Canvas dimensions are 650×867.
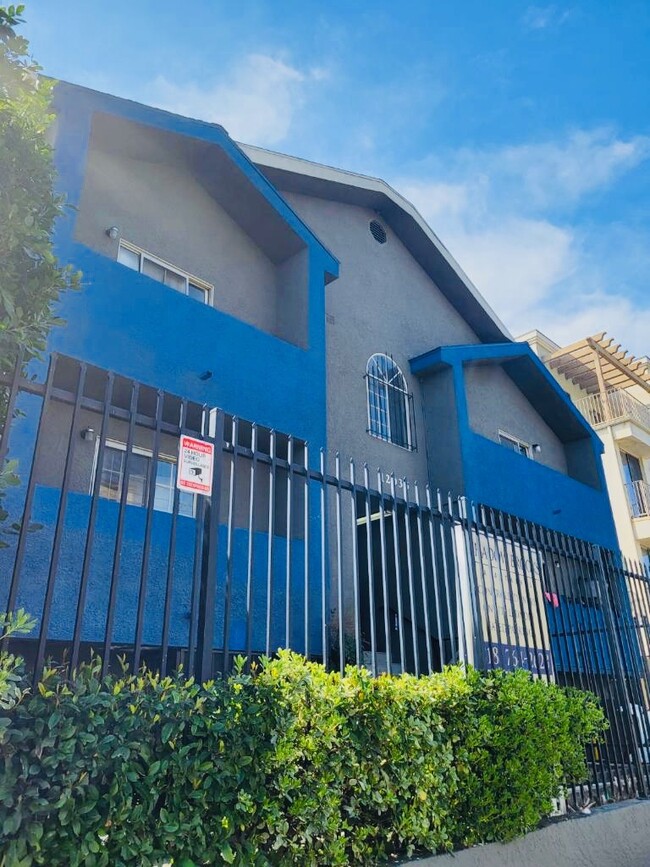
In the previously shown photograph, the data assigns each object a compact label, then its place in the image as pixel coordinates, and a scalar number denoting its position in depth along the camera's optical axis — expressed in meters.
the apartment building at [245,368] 6.41
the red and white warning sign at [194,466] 3.76
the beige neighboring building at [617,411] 21.44
